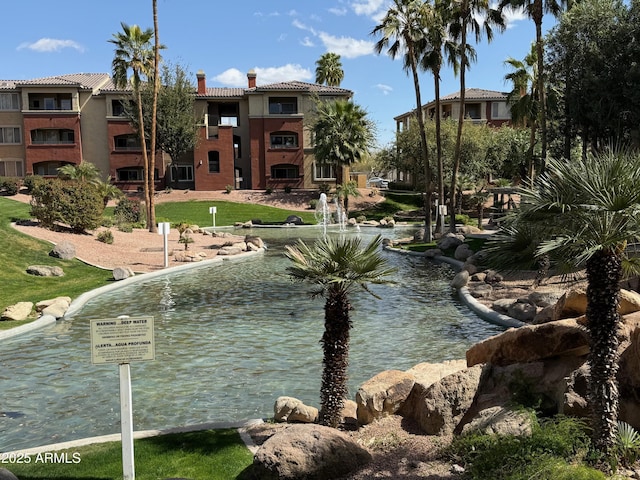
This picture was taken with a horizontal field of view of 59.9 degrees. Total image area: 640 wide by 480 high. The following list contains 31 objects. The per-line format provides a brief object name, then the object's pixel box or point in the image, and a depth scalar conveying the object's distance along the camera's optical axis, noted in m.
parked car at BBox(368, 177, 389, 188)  79.23
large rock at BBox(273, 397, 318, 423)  8.08
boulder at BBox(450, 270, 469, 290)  18.88
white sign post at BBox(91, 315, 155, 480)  5.76
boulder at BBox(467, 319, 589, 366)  7.02
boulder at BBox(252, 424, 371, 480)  5.79
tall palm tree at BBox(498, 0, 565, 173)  27.42
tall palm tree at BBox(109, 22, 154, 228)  33.47
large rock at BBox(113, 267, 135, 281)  20.45
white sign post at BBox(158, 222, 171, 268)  22.09
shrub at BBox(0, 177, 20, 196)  45.69
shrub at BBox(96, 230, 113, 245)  27.64
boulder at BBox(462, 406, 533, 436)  5.96
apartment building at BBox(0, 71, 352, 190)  57.53
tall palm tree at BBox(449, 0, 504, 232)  30.92
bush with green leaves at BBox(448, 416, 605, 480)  5.05
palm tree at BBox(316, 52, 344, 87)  72.88
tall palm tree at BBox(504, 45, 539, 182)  33.34
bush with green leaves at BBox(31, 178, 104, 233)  27.22
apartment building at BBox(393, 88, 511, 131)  66.75
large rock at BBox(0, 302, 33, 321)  14.46
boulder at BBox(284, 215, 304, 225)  47.06
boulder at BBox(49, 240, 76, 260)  22.91
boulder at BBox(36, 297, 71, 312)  15.31
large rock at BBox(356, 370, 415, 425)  7.65
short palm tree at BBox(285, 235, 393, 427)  7.27
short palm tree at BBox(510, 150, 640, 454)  5.45
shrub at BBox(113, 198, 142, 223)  35.84
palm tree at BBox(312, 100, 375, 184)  49.50
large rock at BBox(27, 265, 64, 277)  20.31
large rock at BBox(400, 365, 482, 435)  7.00
